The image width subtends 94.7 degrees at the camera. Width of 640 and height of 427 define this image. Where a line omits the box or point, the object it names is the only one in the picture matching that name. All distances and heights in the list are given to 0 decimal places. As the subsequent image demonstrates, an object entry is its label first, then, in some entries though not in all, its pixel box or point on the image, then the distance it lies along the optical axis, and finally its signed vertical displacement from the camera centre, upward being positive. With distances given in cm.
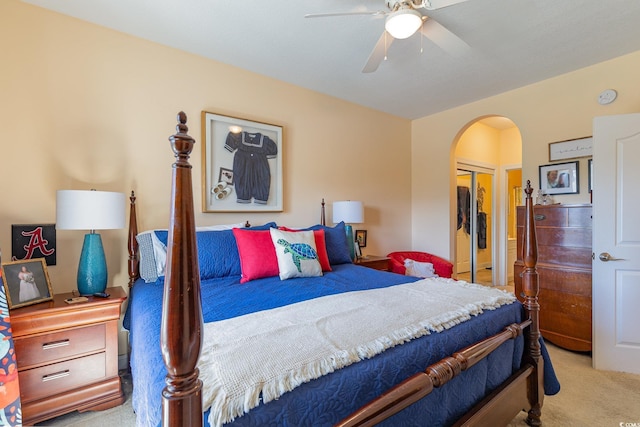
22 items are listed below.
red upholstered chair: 362 -65
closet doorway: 486 -23
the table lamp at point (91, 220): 173 -3
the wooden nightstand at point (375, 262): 320 -56
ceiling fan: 166 +114
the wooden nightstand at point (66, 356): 156 -80
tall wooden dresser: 250 -56
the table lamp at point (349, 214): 323 -3
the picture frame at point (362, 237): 368 -33
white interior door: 221 -26
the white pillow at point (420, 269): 359 -72
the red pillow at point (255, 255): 205 -30
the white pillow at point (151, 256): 197 -29
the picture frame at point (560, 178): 287 +31
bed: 63 -46
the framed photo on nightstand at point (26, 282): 160 -38
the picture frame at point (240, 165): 266 +46
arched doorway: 476 +15
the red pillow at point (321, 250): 237 -31
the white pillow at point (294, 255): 207 -31
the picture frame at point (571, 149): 278 +59
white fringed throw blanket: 76 -44
